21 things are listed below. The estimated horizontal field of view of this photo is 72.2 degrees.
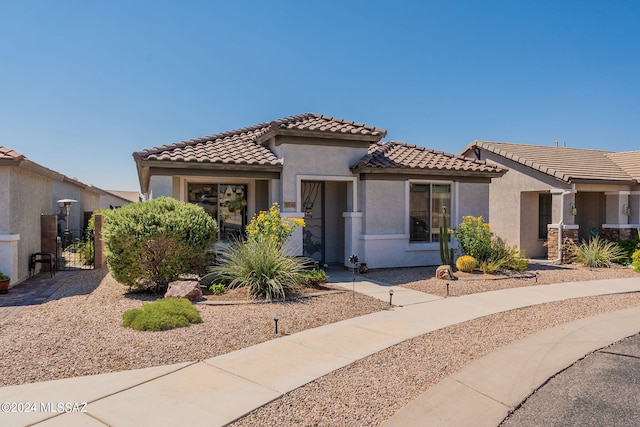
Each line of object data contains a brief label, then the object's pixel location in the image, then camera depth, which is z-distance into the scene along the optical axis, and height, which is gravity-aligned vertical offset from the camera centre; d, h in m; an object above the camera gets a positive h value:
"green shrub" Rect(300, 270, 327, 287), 10.29 -1.48
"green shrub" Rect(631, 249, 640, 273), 14.34 -1.45
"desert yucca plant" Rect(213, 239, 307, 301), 9.32 -1.24
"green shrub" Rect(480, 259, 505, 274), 12.98 -1.47
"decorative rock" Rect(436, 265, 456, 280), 12.05 -1.57
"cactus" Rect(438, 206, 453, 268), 13.54 -0.86
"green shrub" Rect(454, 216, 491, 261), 13.40 -0.66
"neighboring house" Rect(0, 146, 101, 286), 10.40 +0.10
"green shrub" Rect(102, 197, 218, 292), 9.41 -0.58
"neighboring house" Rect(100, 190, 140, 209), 33.71 +1.13
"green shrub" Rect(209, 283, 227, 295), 9.62 -1.63
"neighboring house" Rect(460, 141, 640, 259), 17.17 +0.89
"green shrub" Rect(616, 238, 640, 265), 16.29 -1.15
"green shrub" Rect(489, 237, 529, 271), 13.62 -1.30
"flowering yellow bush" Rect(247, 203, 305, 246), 10.77 -0.32
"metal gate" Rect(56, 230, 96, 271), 15.16 -1.54
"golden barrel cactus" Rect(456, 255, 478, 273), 12.97 -1.41
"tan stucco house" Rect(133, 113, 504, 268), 12.41 +0.99
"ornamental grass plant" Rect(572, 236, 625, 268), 15.47 -1.34
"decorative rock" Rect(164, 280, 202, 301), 8.98 -1.58
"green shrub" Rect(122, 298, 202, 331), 6.82 -1.65
